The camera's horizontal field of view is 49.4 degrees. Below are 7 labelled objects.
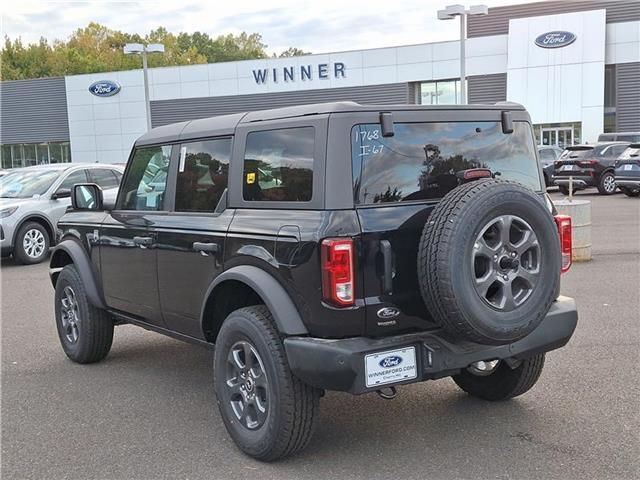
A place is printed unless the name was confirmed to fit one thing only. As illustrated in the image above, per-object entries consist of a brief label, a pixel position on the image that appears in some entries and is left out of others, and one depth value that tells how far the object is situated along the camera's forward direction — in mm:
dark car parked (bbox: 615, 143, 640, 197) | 18812
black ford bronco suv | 3355
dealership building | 35875
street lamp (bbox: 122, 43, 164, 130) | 28920
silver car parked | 11461
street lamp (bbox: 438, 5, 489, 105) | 24141
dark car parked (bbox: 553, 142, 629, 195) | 21250
